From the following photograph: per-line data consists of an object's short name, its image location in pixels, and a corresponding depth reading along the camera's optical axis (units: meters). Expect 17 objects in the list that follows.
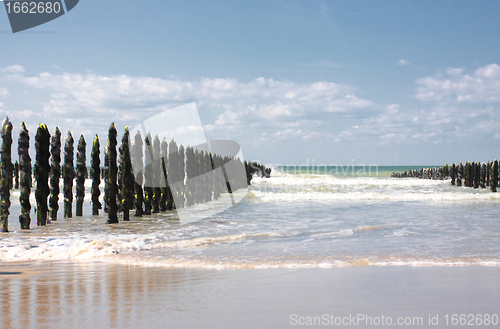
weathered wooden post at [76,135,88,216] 13.45
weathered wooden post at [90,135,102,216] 13.37
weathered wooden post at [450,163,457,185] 35.09
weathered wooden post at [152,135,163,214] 14.48
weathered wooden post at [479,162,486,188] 29.11
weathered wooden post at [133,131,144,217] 13.38
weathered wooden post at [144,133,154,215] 13.92
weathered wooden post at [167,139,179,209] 15.99
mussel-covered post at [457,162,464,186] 33.76
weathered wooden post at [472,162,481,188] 29.71
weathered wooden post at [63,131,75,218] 12.81
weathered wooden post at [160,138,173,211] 15.25
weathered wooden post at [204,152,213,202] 20.15
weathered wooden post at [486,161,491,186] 29.09
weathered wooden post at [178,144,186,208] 16.88
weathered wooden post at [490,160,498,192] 24.75
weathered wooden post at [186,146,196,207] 17.50
